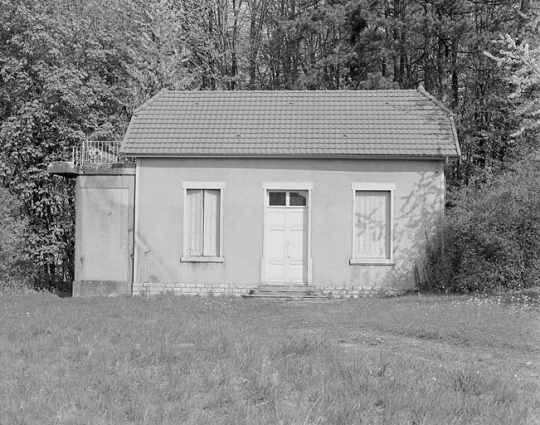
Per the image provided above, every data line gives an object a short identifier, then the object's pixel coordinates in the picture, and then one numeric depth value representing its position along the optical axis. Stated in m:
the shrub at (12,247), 22.14
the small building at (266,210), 17.70
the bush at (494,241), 16.11
